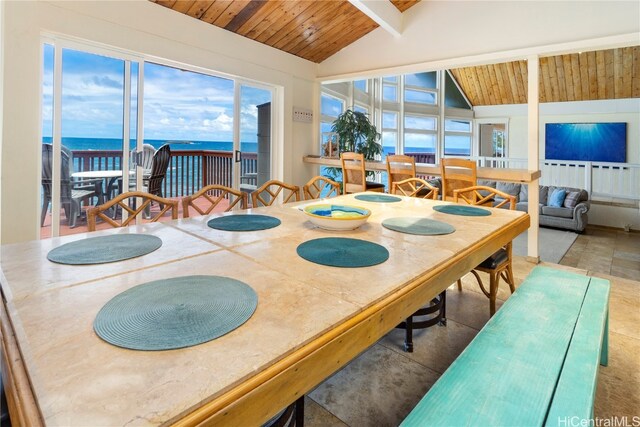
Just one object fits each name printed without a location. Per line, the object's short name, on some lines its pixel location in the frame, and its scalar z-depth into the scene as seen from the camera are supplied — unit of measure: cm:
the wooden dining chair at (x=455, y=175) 356
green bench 89
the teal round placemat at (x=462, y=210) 203
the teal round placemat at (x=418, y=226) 160
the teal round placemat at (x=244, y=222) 165
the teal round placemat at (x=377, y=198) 248
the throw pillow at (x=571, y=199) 604
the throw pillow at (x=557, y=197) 625
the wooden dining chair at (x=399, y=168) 416
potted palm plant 572
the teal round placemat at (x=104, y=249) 116
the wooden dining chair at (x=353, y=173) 452
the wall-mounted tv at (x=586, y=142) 789
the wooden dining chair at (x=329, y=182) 301
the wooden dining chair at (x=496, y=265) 217
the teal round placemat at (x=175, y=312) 70
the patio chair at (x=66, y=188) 294
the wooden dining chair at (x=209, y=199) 211
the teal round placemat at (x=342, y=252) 117
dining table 55
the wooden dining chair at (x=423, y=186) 281
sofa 601
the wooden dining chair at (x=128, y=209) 171
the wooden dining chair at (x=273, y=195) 249
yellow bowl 157
